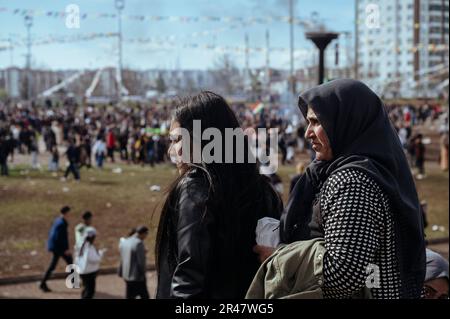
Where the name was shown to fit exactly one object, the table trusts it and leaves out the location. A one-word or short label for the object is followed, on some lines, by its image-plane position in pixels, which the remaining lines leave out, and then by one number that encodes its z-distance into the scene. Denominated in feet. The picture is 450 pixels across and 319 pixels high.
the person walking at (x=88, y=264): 33.63
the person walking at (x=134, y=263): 33.27
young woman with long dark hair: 7.86
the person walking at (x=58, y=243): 37.73
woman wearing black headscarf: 7.15
